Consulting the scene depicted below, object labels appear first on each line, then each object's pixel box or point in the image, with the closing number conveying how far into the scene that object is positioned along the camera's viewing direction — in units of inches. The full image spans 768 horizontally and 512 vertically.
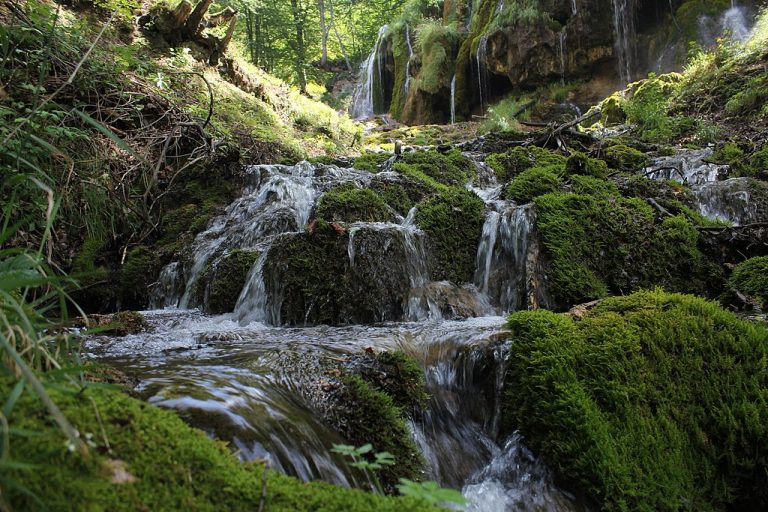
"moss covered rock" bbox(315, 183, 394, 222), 224.7
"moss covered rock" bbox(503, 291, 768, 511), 96.6
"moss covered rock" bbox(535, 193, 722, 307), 182.5
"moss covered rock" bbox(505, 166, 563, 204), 235.1
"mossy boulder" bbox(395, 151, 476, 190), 279.9
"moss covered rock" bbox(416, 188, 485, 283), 208.1
